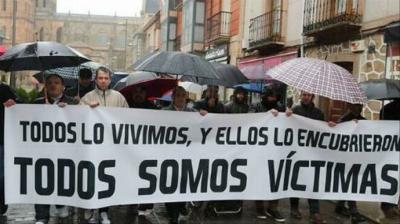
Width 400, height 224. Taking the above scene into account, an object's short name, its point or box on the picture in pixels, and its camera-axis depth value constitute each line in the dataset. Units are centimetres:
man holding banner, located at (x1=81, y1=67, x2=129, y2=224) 623
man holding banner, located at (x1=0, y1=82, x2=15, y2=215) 623
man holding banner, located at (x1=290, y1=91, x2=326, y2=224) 682
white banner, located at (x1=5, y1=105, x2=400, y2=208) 570
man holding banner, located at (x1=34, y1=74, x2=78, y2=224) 618
